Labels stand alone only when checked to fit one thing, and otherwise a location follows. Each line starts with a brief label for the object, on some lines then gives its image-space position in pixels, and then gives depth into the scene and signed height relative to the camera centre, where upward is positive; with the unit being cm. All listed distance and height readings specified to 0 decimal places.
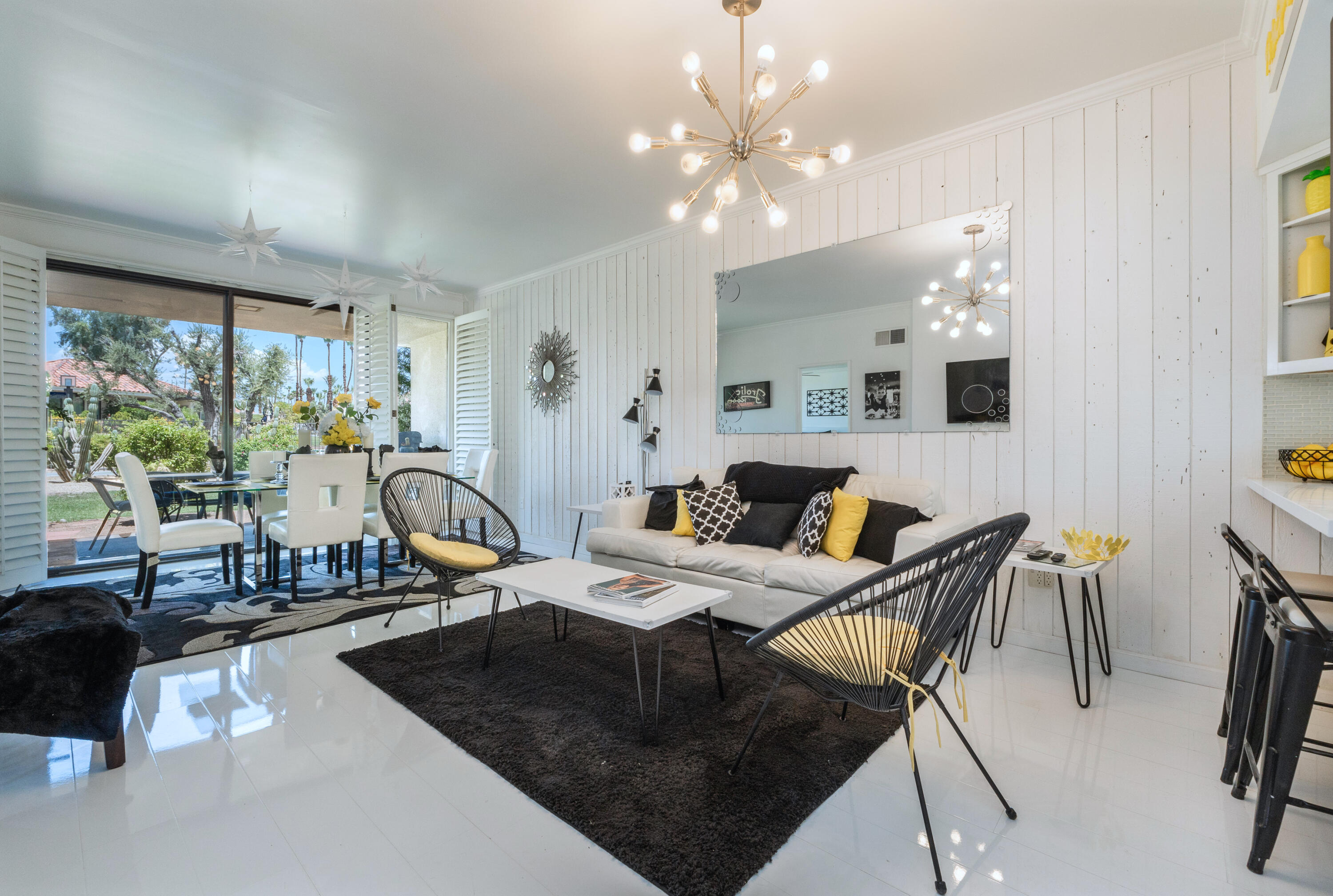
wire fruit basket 212 -9
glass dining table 380 -26
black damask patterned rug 304 -96
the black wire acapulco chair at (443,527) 295 -48
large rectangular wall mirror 301 +62
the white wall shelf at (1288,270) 220 +64
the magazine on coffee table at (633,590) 219 -56
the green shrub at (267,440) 520 +8
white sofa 271 -61
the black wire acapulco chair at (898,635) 147 -51
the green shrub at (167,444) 473 +5
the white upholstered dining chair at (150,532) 348 -51
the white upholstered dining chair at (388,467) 405 -15
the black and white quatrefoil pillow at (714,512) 346 -40
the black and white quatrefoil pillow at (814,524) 302 -42
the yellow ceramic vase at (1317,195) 210 +87
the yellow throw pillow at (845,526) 292 -42
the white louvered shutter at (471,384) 594 +64
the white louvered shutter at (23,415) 384 +24
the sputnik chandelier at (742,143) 182 +108
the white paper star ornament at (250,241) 348 +126
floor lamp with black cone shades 438 +19
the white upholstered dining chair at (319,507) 371 -38
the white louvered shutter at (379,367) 562 +78
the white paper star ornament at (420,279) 462 +134
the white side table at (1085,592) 224 -61
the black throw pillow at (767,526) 325 -46
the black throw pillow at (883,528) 285 -42
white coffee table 201 -58
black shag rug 151 -99
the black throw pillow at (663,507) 377 -40
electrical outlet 283 -67
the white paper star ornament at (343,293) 436 +119
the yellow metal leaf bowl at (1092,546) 236 -43
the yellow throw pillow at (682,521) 363 -47
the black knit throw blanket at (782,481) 336 -22
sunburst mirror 530 +69
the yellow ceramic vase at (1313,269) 212 +61
